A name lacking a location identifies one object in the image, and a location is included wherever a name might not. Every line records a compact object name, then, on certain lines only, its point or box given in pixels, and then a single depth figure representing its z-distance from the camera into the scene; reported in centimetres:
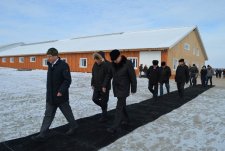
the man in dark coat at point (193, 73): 1139
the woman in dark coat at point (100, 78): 422
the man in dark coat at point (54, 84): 338
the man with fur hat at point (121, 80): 377
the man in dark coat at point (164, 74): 761
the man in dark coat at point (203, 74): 1140
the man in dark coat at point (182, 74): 727
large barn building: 1591
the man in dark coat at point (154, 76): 681
